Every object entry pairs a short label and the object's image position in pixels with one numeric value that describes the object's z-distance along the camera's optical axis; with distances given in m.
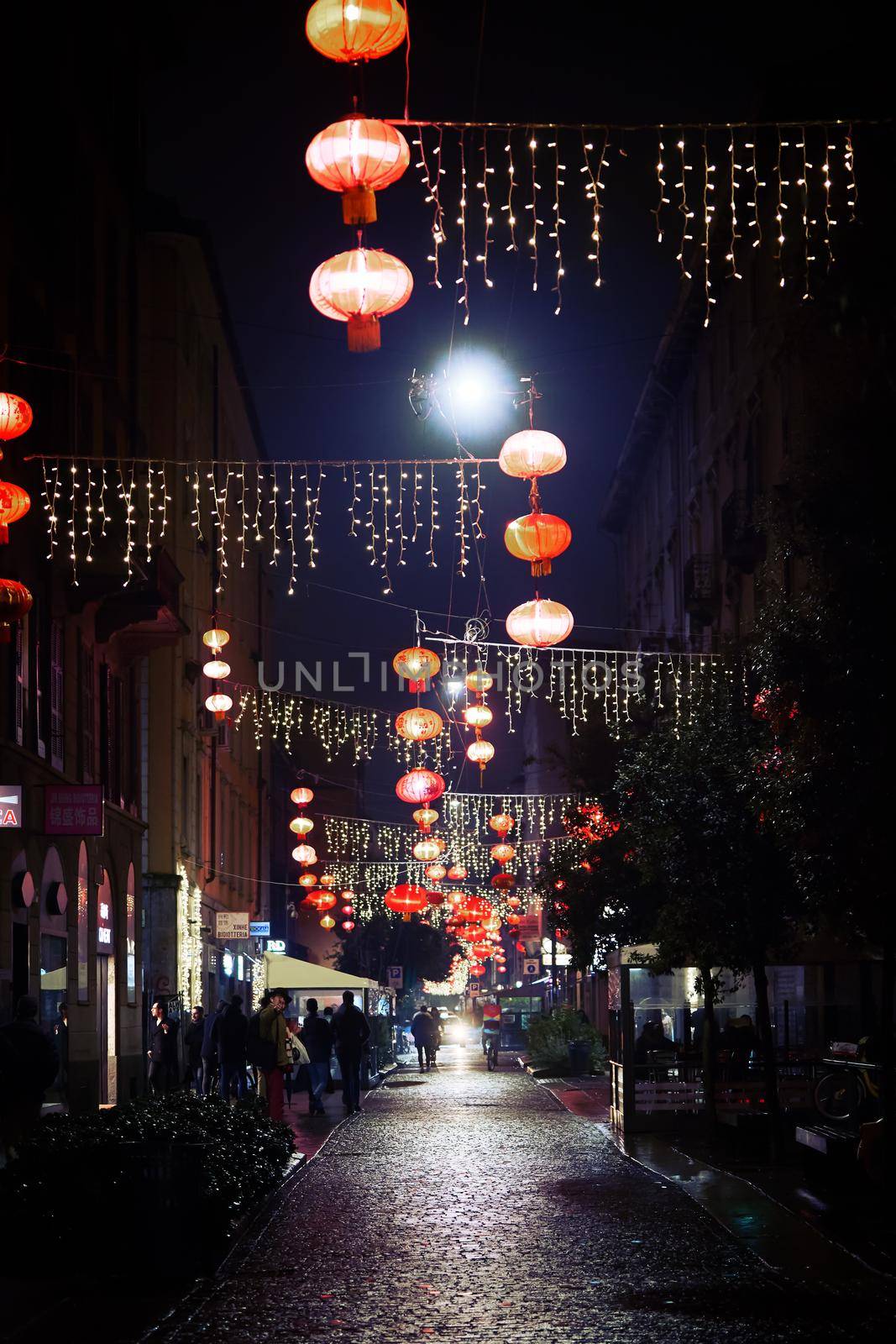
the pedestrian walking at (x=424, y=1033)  49.59
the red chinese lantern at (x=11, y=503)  17.95
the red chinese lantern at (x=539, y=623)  19.47
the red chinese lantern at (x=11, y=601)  17.88
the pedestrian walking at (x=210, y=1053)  28.50
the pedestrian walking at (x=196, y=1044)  31.62
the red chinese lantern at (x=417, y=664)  25.03
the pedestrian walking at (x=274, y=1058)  23.69
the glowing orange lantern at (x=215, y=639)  35.19
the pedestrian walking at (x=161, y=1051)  28.47
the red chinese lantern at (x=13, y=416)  17.94
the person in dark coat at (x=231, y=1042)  26.98
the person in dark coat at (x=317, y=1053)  29.41
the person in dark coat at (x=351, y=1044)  28.91
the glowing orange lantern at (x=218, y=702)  36.75
